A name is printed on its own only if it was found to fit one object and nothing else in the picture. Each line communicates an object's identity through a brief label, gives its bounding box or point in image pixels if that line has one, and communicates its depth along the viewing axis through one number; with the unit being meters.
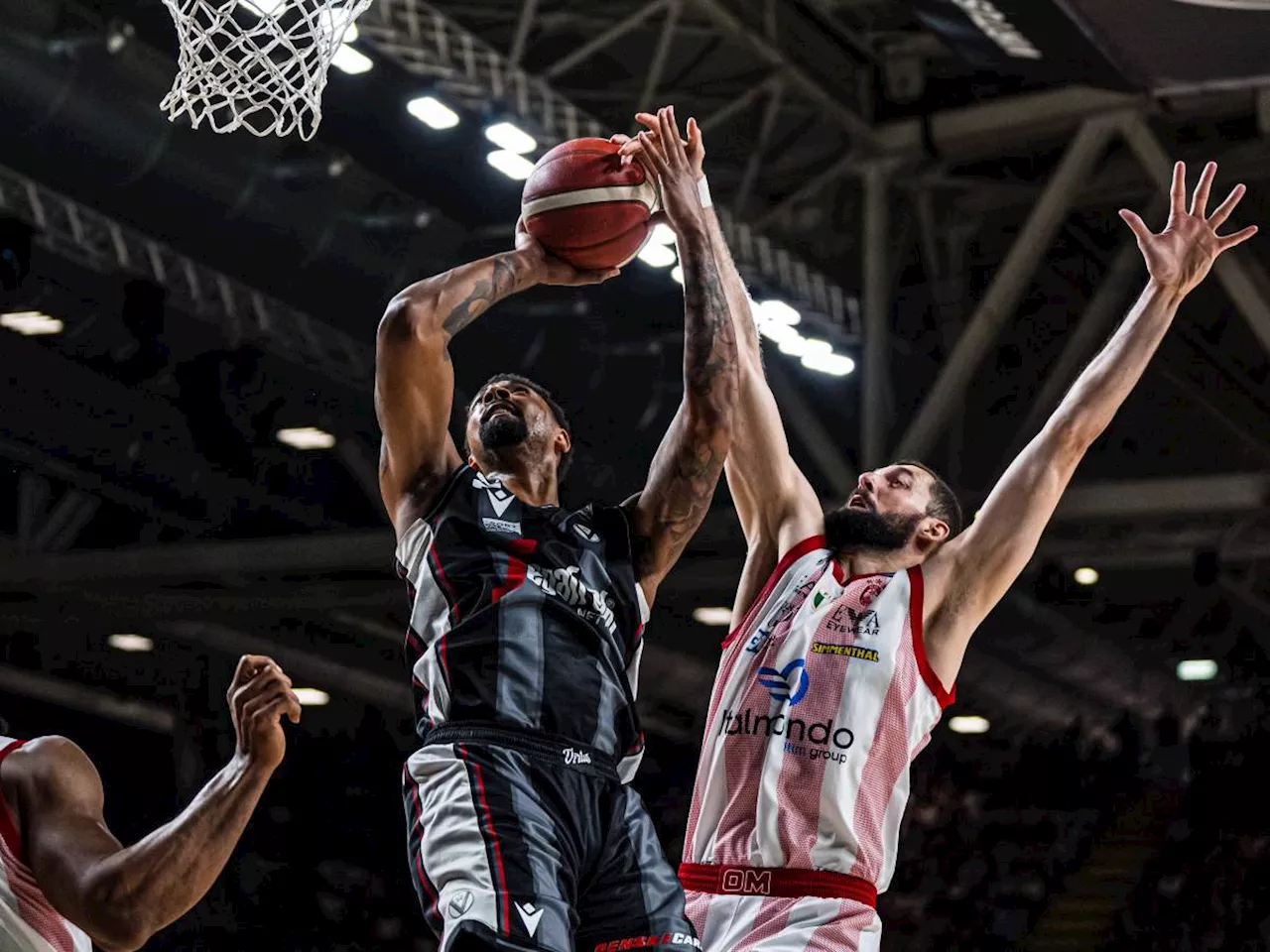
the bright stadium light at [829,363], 13.08
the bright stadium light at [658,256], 11.92
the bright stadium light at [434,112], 10.57
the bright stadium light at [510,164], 10.97
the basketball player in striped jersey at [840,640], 4.27
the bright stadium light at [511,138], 10.62
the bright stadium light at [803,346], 12.88
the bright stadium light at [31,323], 12.35
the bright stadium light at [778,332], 12.67
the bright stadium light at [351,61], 9.81
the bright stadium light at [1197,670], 23.61
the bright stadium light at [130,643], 19.73
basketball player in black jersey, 3.86
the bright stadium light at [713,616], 19.03
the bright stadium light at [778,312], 12.42
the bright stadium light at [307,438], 14.70
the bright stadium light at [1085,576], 18.20
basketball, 4.53
